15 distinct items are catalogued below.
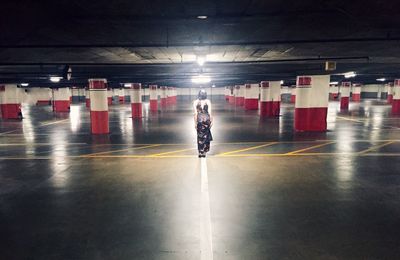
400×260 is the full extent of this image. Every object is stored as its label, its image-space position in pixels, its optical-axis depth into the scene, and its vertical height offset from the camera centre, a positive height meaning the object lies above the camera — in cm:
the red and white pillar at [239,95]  4425 +91
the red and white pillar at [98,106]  1723 -31
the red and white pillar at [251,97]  3603 +46
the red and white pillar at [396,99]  2962 +14
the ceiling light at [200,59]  942 +139
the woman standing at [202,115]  988 -50
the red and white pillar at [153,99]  3588 +24
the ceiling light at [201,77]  1828 +157
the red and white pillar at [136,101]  2744 -1
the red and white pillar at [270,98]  2747 +25
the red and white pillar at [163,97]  4603 +56
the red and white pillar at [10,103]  2770 -18
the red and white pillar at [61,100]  3679 +14
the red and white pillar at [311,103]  1739 -16
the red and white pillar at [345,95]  3619 +70
